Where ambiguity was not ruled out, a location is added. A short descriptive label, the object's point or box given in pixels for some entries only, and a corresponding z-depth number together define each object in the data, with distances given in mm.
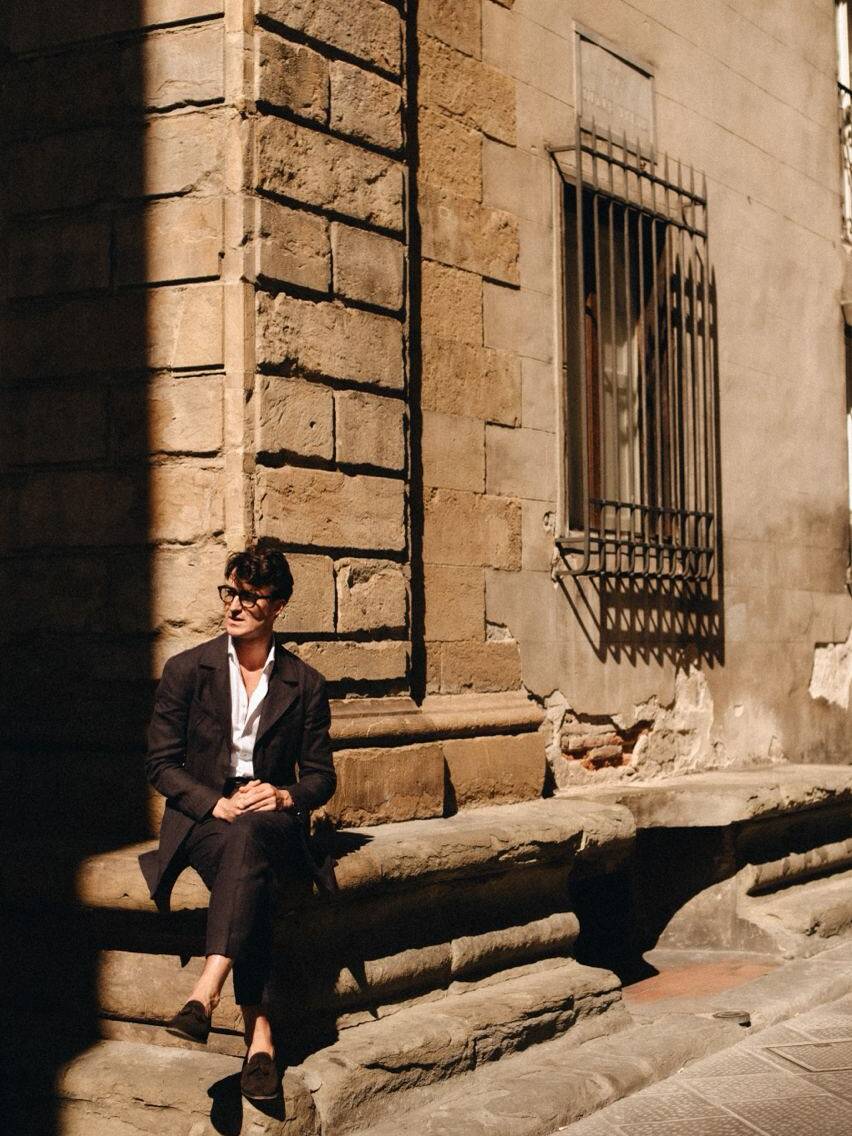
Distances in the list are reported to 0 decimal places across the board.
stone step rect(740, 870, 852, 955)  7336
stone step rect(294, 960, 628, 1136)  4660
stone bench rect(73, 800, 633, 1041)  4762
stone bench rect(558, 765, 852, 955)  7297
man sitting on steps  4379
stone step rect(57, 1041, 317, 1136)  4367
